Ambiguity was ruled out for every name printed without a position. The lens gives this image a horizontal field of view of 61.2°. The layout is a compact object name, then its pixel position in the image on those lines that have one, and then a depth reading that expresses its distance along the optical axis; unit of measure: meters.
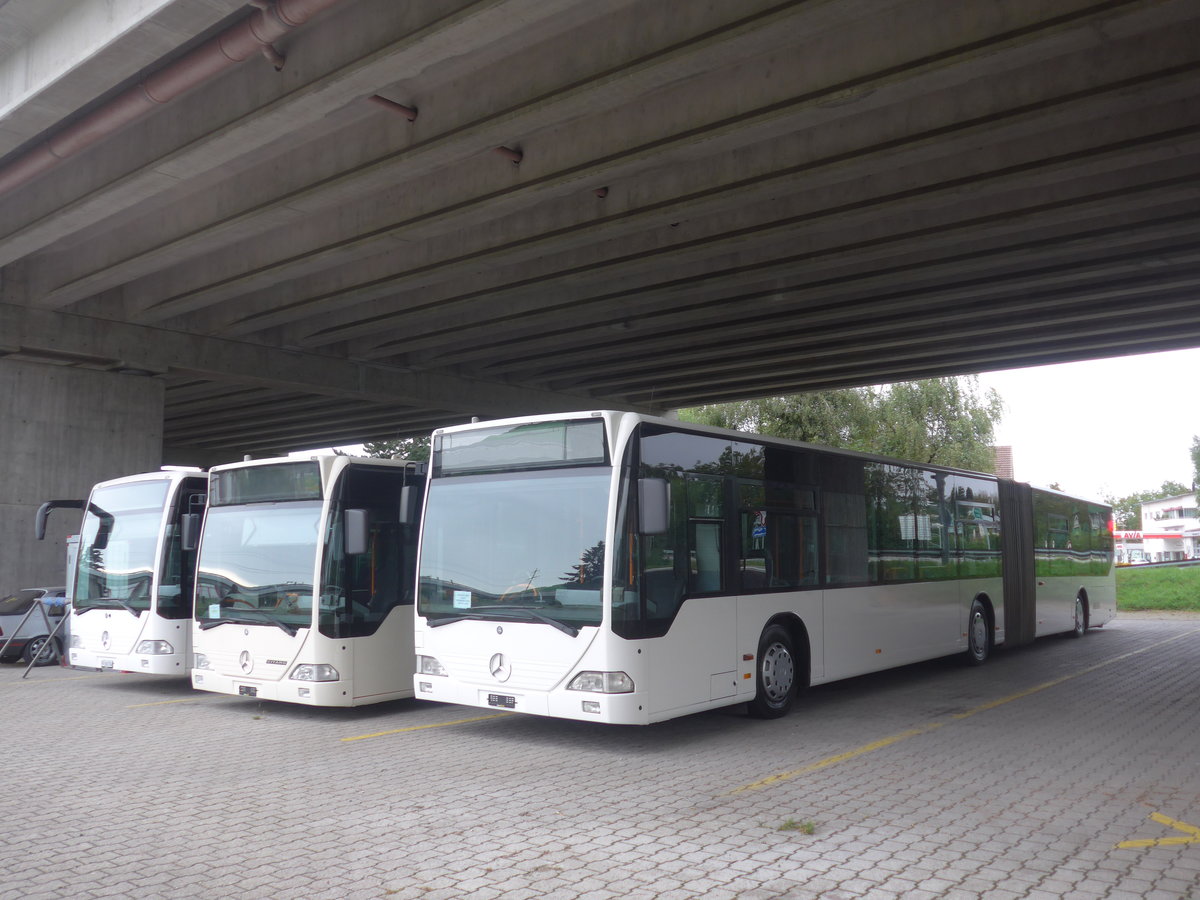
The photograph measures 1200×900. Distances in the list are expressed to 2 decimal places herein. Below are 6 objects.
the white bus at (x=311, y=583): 10.46
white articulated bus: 8.55
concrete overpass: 9.82
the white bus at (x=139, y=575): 12.60
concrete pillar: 20.28
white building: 98.62
